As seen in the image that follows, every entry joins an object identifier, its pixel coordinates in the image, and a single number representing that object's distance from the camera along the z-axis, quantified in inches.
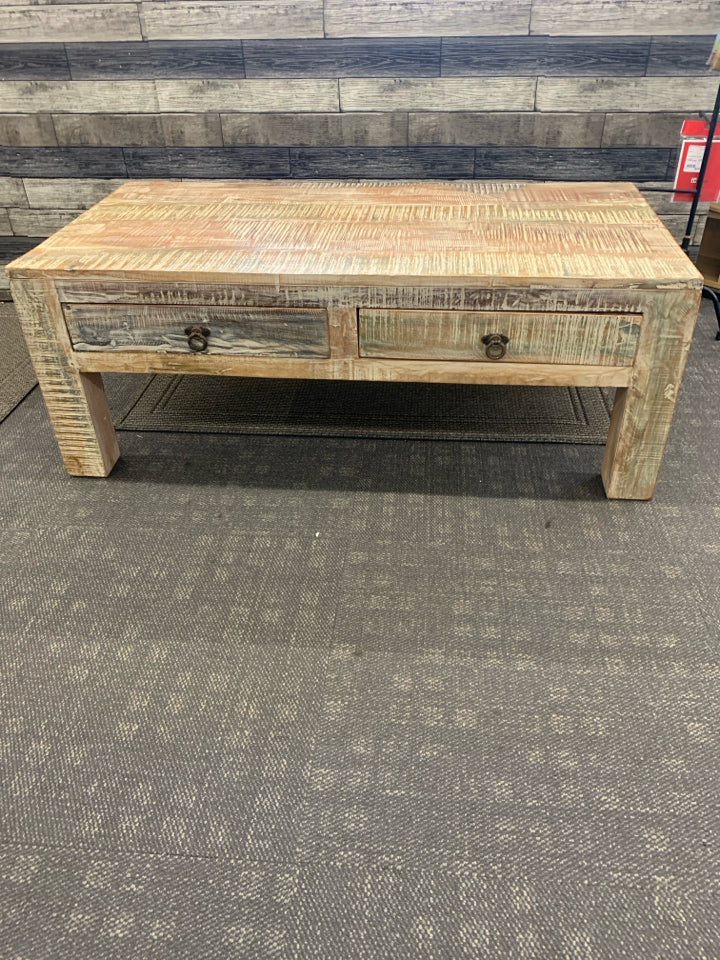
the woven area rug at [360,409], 75.8
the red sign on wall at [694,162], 89.4
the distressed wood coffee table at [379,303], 57.6
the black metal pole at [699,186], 83.7
